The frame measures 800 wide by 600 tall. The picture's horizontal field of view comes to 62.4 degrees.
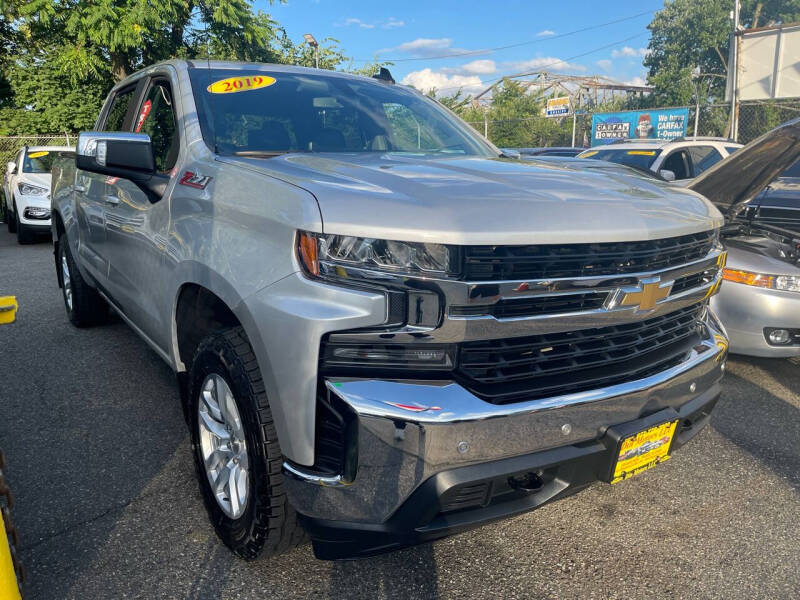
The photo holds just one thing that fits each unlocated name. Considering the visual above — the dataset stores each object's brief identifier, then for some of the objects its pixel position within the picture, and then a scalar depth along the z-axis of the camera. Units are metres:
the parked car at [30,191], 10.67
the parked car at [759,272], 3.91
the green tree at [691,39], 46.91
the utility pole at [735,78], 13.69
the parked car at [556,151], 12.07
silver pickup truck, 1.80
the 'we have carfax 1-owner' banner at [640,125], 19.39
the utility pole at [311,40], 21.54
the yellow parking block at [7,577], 1.73
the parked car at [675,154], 8.21
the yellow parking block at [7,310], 2.26
